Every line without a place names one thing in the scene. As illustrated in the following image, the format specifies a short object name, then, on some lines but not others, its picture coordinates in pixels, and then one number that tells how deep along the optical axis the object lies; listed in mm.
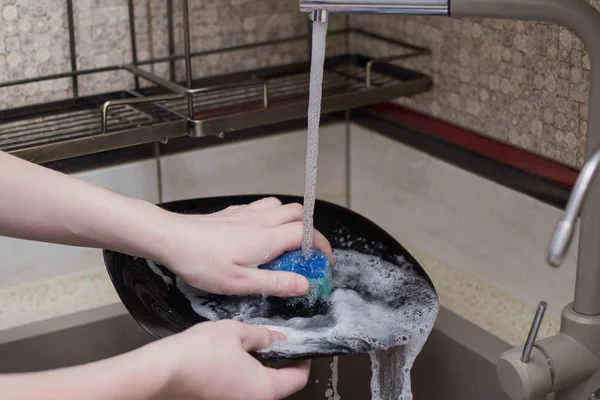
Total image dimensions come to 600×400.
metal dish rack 1418
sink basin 1384
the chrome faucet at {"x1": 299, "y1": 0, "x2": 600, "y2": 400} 1154
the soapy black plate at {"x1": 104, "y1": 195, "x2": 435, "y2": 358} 1238
